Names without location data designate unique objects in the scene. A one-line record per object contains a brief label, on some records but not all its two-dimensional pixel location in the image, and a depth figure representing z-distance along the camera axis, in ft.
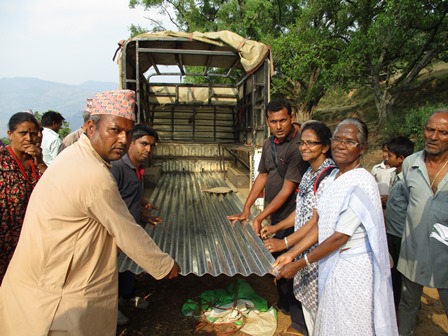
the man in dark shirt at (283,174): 9.37
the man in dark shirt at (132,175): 8.50
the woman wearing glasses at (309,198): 7.79
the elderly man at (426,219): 7.56
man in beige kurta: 4.50
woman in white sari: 5.87
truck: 9.97
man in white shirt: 13.79
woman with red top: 7.80
